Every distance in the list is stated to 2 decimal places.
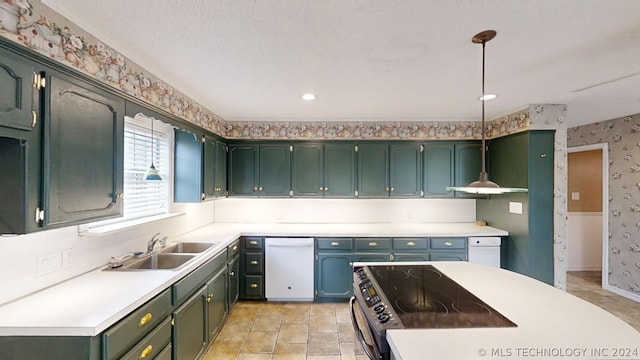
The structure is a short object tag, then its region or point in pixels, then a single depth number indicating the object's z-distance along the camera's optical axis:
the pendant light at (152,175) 2.23
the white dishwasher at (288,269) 3.29
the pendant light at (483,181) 1.57
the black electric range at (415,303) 1.23
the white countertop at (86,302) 1.18
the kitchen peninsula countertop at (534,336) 1.01
